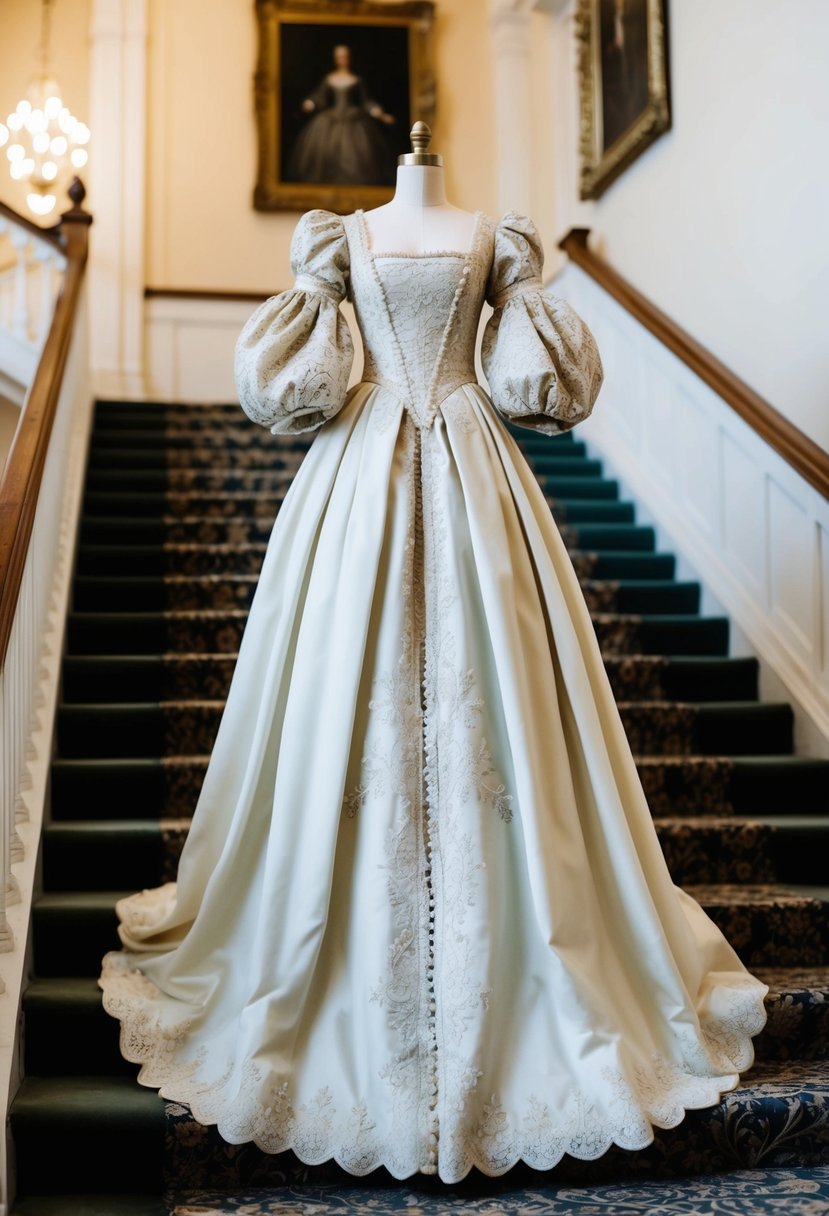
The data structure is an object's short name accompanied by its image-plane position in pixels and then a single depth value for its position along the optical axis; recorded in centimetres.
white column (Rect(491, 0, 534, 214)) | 681
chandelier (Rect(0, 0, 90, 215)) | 588
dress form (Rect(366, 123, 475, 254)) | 230
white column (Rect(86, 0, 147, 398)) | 655
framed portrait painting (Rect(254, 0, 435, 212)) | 679
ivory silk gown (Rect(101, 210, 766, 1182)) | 192
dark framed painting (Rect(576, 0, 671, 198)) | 477
